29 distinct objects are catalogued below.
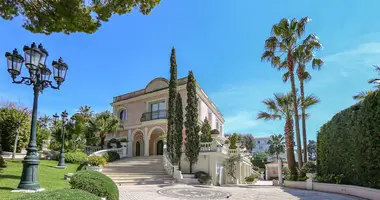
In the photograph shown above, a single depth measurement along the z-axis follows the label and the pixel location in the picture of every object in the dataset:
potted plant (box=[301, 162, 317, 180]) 16.17
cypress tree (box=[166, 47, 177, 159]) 19.56
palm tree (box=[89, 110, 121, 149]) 24.83
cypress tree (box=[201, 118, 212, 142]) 21.70
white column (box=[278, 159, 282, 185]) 24.16
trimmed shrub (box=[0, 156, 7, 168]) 13.18
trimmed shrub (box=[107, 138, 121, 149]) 26.69
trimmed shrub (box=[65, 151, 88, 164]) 20.27
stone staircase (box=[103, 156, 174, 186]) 16.23
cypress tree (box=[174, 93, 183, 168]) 18.39
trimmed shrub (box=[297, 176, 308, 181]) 16.23
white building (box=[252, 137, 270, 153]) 113.50
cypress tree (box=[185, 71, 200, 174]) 18.34
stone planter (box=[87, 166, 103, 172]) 17.05
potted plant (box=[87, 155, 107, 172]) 17.14
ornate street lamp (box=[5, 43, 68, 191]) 7.28
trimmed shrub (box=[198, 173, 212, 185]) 17.38
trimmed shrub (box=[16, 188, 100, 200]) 3.94
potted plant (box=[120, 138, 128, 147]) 25.63
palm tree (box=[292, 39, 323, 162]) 18.70
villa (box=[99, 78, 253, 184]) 25.67
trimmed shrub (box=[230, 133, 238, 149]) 24.14
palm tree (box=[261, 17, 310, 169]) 18.52
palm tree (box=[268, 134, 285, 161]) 65.25
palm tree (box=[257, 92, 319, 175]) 18.22
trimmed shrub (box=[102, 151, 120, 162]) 22.10
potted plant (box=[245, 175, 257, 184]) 25.16
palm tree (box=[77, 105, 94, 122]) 31.28
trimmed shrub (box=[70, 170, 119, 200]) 6.68
